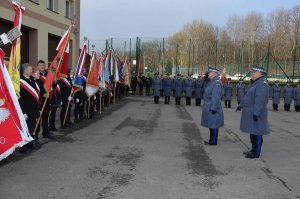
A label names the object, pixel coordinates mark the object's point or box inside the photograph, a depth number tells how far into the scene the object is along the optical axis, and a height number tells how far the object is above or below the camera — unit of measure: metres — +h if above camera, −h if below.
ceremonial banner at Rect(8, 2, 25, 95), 7.17 +0.46
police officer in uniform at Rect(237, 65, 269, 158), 7.98 -0.52
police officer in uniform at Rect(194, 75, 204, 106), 23.19 -0.31
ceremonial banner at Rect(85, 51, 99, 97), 13.56 +0.15
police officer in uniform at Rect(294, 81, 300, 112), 22.20 -0.63
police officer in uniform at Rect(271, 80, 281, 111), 22.31 -0.49
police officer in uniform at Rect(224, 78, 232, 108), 22.49 -0.46
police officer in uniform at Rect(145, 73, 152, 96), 30.06 +0.12
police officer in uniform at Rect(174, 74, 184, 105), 23.41 -0.14
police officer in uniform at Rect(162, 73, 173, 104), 23.66 -0.08
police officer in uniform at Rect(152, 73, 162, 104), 23.53 -0.15
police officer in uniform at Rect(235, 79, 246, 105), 22.47 -0.27
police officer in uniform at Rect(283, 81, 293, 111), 22.42 -0.54
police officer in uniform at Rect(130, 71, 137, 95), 30.17 +0.11
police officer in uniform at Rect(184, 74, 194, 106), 23.06 -0.19
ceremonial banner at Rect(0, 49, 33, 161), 5.82 -0.59
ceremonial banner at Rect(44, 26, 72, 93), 9.23 +0.56
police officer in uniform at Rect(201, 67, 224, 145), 9.19 -0.51
